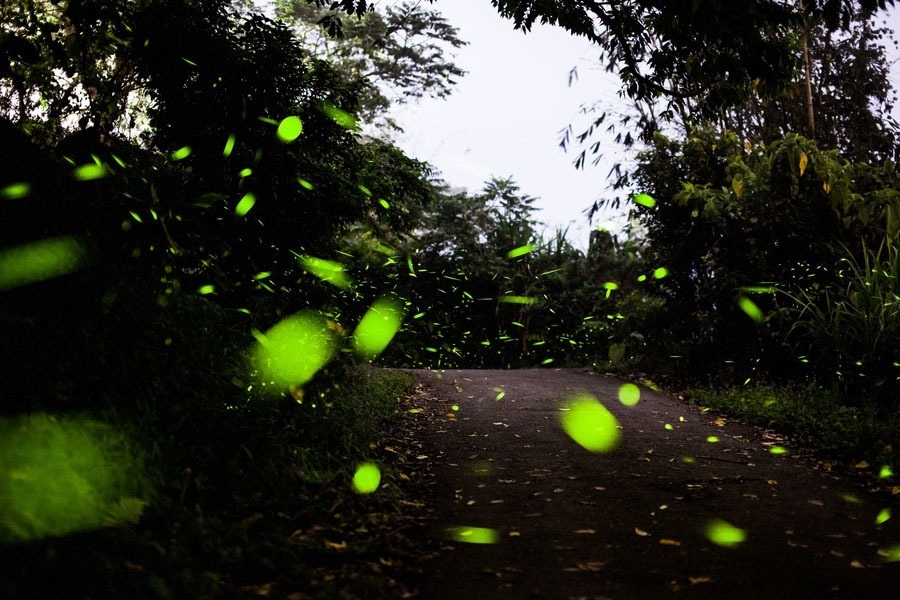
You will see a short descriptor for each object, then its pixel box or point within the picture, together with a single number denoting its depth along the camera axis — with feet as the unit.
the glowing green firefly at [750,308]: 28.92
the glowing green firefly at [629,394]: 28.48
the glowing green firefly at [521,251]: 55.77
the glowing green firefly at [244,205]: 18.54
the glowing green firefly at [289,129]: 19.95
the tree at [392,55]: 73.92
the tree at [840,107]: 47.78
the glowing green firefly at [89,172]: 14.88
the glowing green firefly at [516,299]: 54.24
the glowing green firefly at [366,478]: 14.30
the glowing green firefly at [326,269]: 20.76
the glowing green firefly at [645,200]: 34.73
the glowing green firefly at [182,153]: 18.42
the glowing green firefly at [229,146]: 18.71
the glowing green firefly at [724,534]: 12.27
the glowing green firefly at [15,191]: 13.34
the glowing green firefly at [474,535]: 12.35
